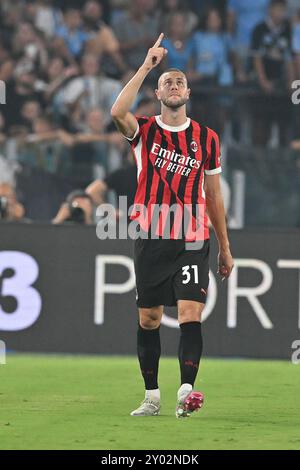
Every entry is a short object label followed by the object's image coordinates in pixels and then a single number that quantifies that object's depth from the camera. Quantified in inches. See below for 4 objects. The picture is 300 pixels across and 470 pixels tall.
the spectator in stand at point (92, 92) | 618.8
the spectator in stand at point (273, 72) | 605.6
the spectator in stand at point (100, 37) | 641.6
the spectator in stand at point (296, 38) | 636.7
